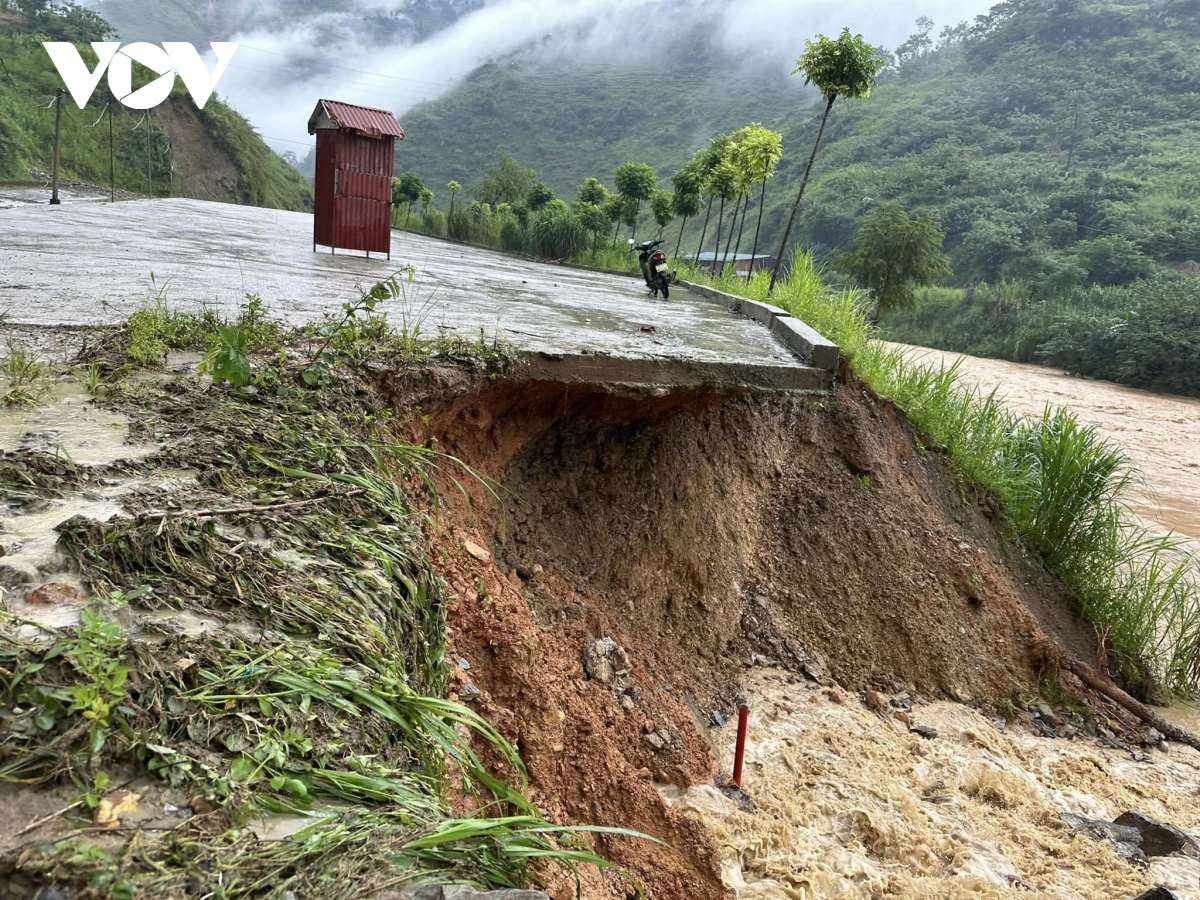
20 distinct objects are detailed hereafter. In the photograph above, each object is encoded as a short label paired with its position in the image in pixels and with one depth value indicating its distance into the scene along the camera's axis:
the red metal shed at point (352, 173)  8.41
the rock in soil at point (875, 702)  4.77
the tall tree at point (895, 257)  22.00
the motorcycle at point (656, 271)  8.91
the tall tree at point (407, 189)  29.97
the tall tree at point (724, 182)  16.84
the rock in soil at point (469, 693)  2.36
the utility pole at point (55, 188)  13.69
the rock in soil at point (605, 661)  3.54
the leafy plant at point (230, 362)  2.36
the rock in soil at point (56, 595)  1.29
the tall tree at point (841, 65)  10.05
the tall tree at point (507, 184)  33.47
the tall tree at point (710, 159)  18.87
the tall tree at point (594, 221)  19.06
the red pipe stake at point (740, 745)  3.75
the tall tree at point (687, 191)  20.66
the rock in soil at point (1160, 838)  4.02
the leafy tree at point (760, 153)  13.41
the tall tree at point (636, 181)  22.09
